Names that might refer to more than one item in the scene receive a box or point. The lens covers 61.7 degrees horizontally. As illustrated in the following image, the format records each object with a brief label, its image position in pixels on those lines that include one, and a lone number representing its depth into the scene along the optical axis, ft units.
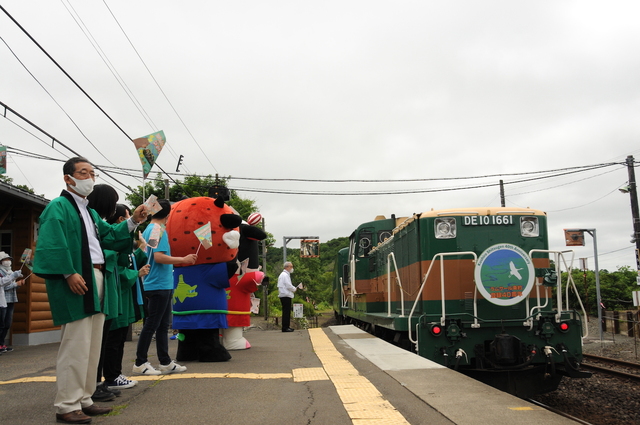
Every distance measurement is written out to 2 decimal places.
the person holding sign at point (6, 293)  30.48
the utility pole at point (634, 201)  74.56
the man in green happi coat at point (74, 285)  12.05
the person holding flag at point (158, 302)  19.20
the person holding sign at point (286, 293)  43.55
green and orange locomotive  23.93
